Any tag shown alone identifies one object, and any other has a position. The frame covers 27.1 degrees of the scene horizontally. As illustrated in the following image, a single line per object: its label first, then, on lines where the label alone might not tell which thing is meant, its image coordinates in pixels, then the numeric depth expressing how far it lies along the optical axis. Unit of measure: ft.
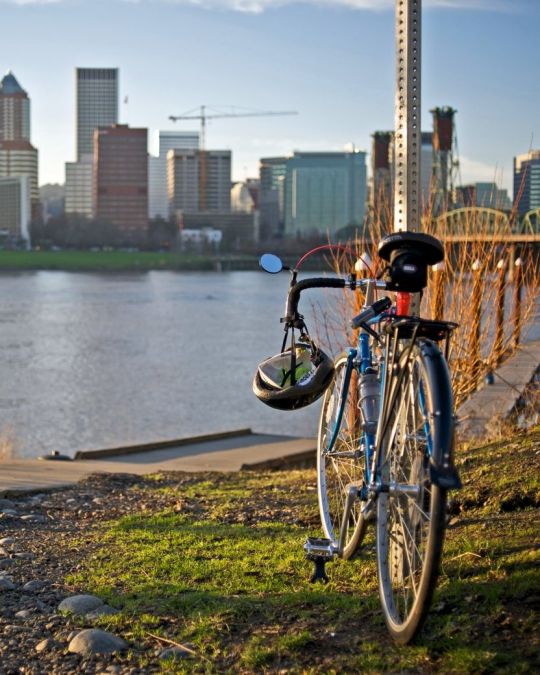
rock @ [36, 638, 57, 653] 11.29
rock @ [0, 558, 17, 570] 14.65
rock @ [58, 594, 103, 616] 12.33
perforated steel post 15.20
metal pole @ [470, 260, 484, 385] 30.25
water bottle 11.53
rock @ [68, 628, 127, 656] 11.02
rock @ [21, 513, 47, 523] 18.03
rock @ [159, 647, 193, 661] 10.62
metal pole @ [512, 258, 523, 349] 36.24
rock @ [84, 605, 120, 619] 12.05
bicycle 9.21
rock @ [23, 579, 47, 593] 13.42
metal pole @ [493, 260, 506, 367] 33.68
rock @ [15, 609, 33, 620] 12.37
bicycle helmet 13.07
